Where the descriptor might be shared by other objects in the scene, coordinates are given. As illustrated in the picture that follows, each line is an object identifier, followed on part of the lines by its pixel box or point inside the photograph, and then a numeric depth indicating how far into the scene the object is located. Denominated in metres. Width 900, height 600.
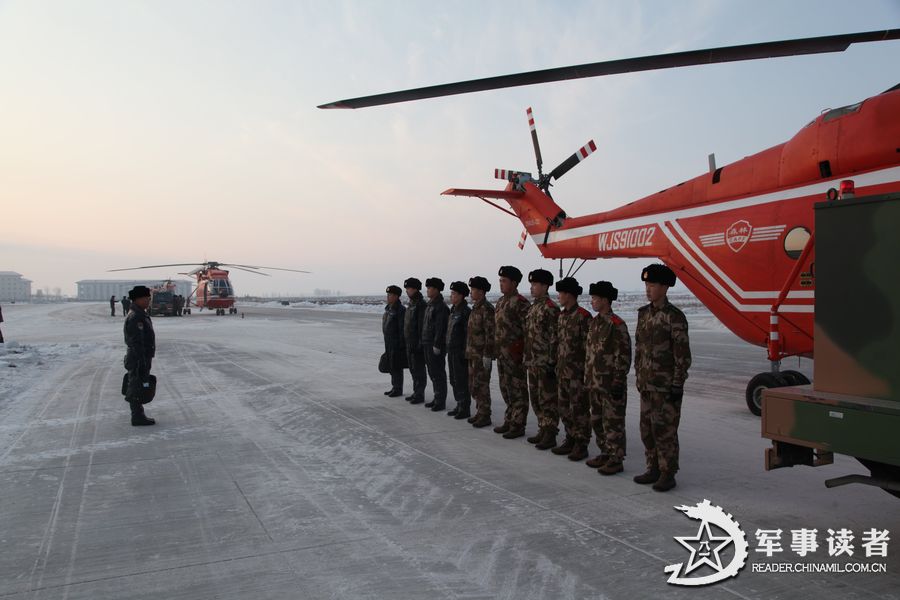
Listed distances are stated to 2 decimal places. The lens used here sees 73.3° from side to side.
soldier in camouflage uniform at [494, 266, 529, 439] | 6.64
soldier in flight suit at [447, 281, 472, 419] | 7.63
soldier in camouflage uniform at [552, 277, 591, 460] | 5.68
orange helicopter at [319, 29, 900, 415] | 5.48
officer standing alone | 7.26
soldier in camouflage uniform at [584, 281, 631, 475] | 5.18
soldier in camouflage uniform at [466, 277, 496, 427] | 7.11
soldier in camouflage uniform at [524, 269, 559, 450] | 6.11
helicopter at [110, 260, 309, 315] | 38.59
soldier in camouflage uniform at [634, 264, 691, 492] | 4.68
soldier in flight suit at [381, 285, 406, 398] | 9.04
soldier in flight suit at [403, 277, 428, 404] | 8.62
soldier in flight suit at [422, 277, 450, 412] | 8.00
